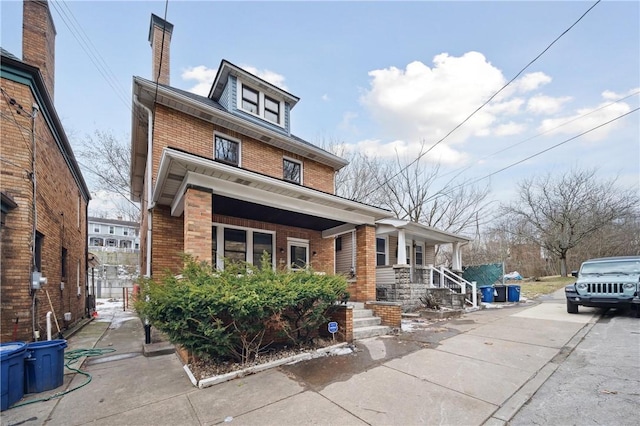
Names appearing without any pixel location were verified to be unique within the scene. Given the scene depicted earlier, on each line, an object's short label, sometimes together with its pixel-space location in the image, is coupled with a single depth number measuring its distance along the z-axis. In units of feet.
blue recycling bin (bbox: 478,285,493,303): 44.60
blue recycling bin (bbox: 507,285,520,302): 44.57
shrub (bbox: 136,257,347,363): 14.53
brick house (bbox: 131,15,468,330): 19.01
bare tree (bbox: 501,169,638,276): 76.43
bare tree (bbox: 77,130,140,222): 60.08
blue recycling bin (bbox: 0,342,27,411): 12.06
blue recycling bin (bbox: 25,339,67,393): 13.69
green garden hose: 13.03
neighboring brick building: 18.39
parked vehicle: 27.02
